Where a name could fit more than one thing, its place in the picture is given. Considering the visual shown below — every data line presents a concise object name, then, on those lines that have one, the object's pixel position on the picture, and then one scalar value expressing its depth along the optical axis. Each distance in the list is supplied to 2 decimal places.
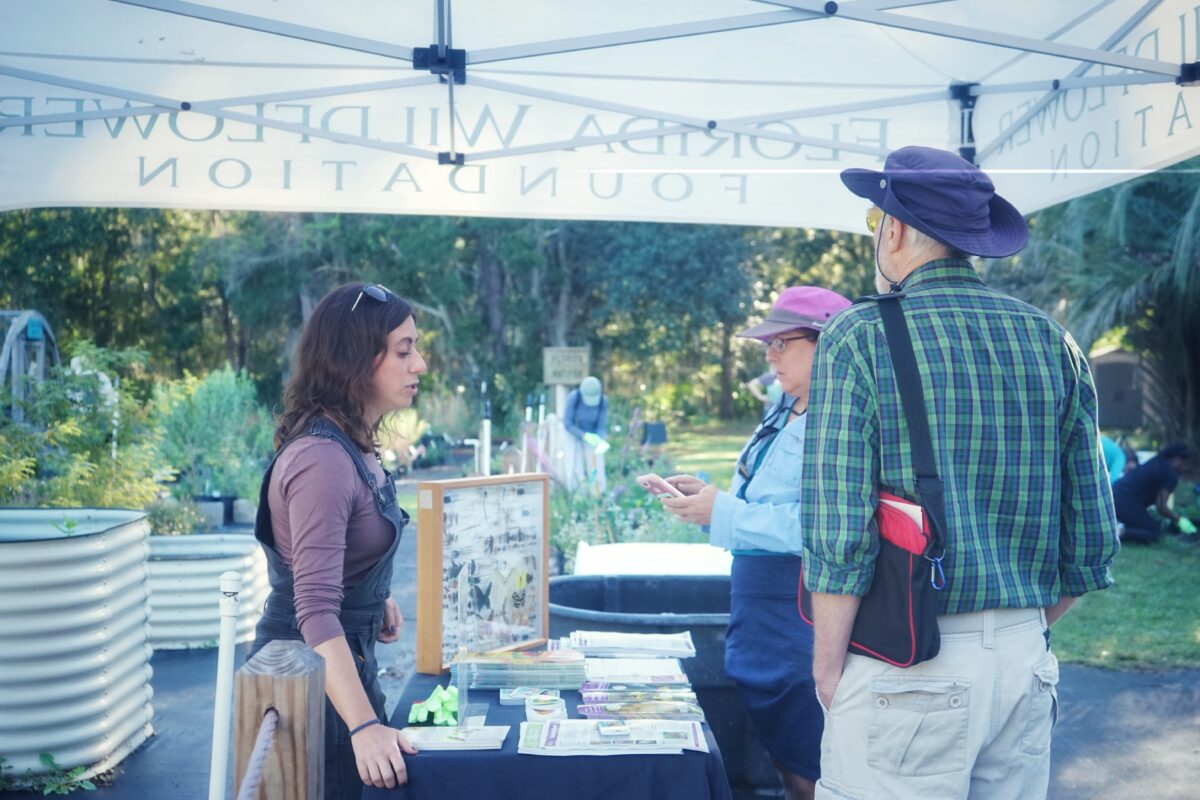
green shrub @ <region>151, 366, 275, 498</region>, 11.95
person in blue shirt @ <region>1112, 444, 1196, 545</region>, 11.55
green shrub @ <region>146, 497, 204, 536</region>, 7.21
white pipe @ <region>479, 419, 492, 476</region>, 4.92
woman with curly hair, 2.15
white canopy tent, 3.99
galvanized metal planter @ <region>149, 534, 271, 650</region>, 6.71
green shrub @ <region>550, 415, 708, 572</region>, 7.71
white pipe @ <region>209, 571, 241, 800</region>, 1.61
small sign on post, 16.25
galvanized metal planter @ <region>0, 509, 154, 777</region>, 4.36
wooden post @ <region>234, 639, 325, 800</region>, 1.82
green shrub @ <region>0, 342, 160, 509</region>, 6.18
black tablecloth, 2.15
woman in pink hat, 3.01
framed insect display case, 2.80
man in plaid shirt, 1.84
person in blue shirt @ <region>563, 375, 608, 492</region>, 13.34
